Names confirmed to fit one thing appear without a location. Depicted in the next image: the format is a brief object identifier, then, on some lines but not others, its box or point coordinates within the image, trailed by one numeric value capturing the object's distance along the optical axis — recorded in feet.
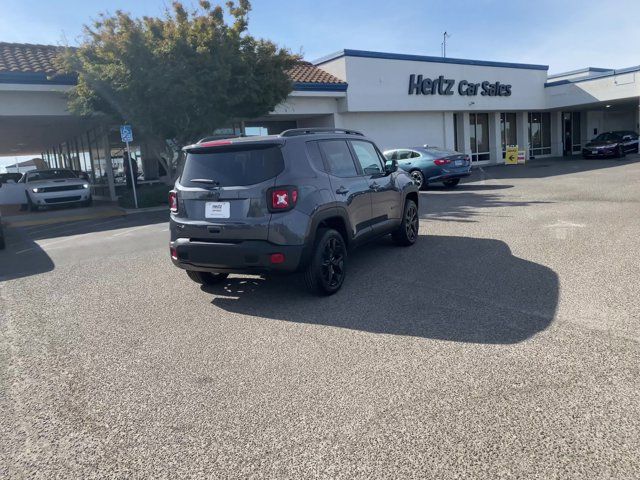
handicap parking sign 51.43
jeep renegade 17.61
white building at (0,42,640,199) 56.59
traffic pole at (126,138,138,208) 55.53
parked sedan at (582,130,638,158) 90.43
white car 57.27
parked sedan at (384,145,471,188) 55.16
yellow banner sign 92.40
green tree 47.47
